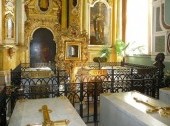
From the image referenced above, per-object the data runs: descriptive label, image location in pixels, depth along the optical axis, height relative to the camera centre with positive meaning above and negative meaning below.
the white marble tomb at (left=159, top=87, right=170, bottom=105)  2.88 -0.66
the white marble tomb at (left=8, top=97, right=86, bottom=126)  1.77 -0.66
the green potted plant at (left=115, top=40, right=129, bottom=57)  9.21 +0.72
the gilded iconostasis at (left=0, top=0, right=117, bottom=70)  8.09 +2.04
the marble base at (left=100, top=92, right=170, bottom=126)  1.83 -0.68
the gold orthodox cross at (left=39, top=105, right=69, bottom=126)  1.66 -0.67
